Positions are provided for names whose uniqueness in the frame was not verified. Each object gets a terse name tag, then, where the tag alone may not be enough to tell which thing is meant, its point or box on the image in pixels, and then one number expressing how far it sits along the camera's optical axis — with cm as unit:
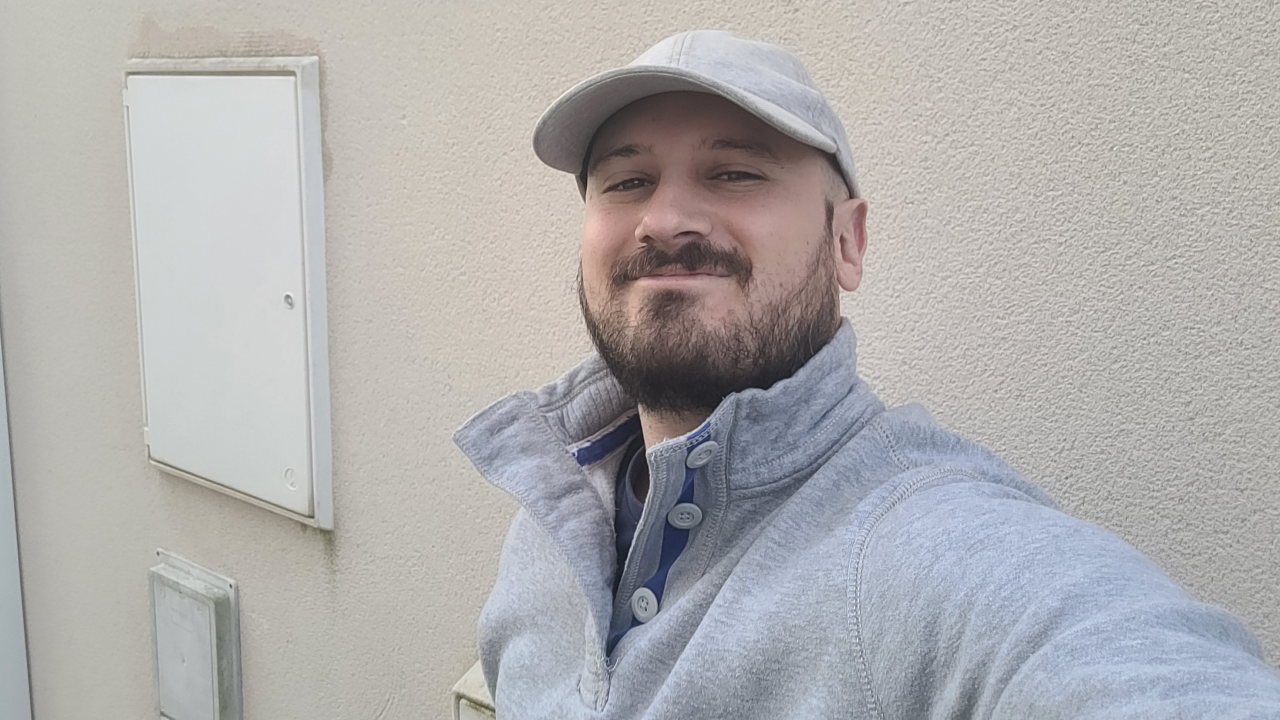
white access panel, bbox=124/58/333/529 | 167
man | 59
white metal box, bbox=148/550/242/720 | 202
